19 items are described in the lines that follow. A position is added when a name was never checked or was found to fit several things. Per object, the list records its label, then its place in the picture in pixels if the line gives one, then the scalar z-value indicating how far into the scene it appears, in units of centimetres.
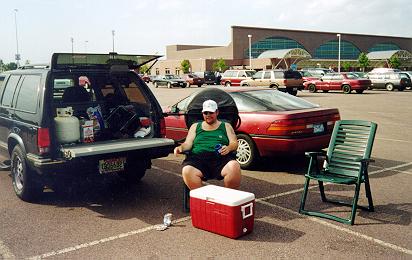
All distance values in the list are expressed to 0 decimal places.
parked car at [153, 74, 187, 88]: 4819
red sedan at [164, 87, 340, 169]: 743
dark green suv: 563
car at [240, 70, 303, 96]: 2973
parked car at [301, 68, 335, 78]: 3641
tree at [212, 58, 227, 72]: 8325
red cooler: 461
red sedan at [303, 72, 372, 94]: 3098
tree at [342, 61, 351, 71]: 8494
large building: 8294
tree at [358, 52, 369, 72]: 8231
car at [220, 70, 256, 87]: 3762
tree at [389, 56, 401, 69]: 8294
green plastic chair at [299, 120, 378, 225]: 523
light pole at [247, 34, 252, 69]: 8618
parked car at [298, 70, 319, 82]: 3370
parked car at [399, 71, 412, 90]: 3372
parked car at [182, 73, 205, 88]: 4941
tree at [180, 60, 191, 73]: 9275
